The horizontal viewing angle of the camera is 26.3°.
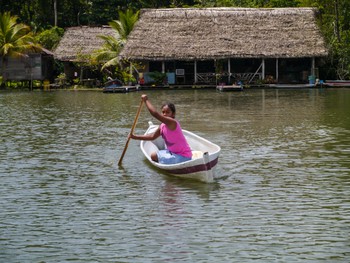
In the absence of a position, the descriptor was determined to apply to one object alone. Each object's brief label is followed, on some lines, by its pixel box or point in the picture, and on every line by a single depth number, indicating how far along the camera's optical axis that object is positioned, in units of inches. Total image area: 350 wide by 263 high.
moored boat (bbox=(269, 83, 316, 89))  1581.0
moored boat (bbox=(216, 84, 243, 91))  1520.4
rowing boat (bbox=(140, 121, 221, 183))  480.7
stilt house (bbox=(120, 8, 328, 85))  1622.8
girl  499.2
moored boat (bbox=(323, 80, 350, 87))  1593.3
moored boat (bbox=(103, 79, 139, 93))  1508.4
